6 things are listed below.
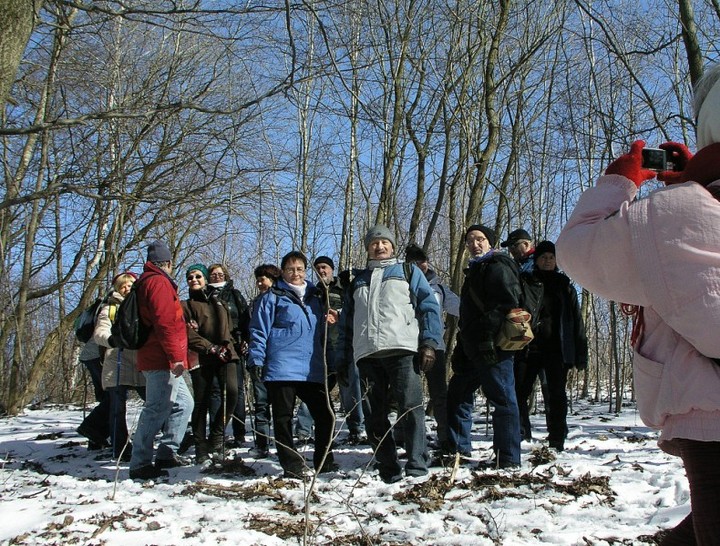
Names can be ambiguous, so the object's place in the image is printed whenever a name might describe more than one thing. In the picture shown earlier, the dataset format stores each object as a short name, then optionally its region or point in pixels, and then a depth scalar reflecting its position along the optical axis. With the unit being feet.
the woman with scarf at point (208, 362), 19.22
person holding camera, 4.90
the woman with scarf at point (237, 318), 21.86
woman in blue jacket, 16.42
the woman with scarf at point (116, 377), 19.61
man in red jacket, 17.06
